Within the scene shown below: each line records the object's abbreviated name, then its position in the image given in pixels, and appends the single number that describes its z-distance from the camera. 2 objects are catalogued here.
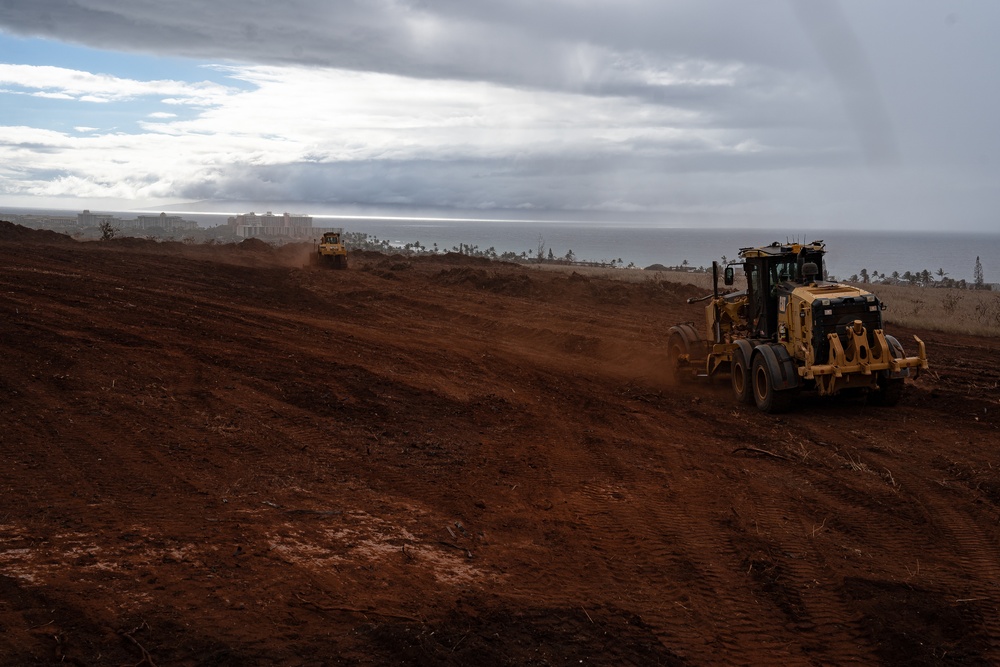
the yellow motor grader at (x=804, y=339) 12.34
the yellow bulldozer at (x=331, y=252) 45.34
